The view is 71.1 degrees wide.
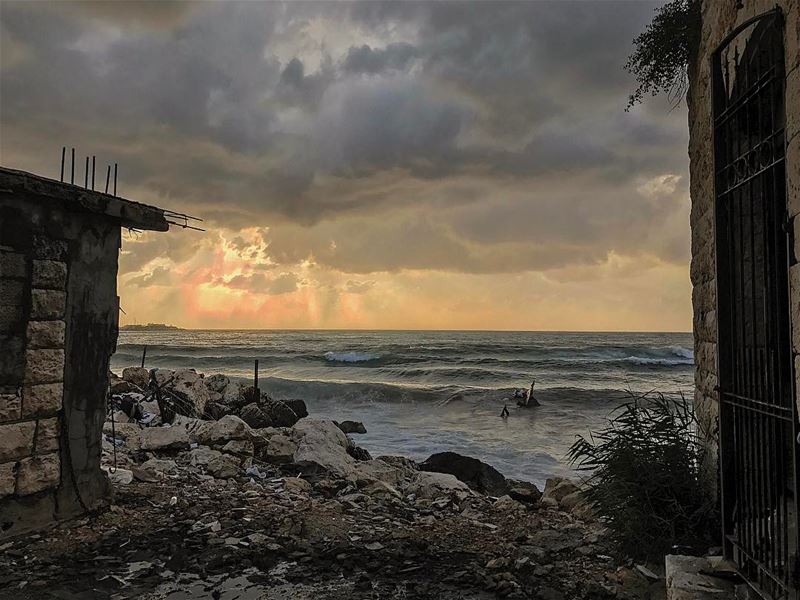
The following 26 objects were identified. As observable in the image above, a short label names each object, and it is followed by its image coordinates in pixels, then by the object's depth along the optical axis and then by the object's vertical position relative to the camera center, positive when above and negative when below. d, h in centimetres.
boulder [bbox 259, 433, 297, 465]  840 -190
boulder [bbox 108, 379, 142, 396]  1376 -153
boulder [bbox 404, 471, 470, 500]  746 -221
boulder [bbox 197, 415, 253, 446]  878 -168
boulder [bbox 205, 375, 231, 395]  1727 -178
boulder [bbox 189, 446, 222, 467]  776 -184
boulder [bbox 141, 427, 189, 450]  809 -166
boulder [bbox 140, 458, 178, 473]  719 -182
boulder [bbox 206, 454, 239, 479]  730 -187
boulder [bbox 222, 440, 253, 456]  839 -182
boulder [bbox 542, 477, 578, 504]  739 -215
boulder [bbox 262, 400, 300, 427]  1377 -220
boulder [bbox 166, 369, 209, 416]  1350 -163
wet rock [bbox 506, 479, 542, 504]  790 -238
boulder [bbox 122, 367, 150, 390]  1578 -143
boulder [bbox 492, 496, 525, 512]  687 -219
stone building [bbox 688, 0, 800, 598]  274 +30
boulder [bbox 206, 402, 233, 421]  1425 -217
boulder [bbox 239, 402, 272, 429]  1332 -216
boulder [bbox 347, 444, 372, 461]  1091 -245
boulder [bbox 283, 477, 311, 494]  689 -198
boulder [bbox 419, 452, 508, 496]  907 -243
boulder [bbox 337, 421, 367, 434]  1506 -267
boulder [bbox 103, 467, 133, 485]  649 -176
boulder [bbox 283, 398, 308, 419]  1662 -240
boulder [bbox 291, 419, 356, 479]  811 -194
